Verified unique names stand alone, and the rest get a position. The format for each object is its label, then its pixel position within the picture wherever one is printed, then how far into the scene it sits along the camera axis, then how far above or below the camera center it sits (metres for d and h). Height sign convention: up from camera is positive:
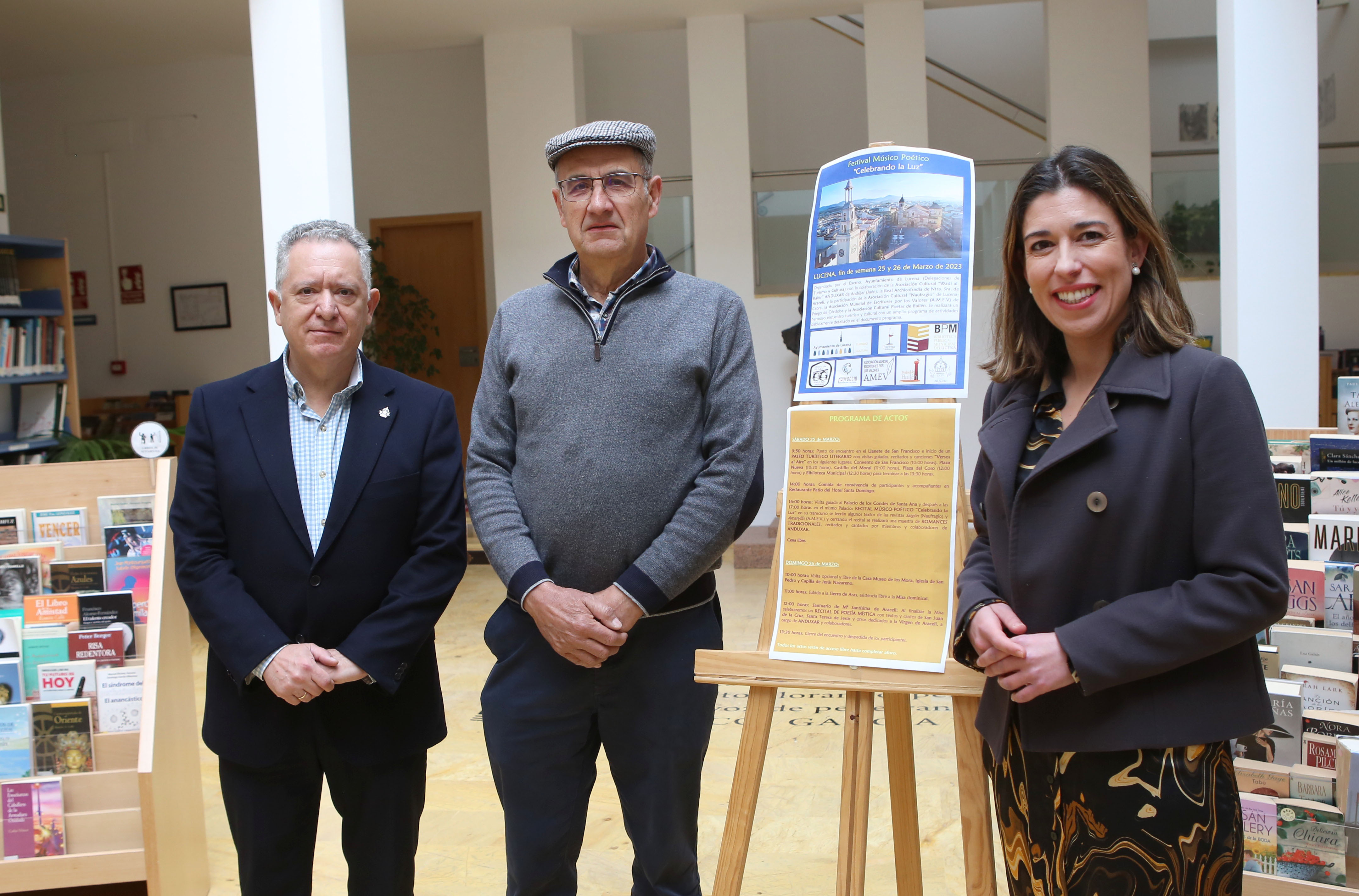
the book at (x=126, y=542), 2.58 -0.37
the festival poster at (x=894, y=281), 1.75 +0.17
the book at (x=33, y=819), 2.40 -1.01
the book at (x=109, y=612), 2.51 -0.53
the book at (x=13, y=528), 2.58 -0.32
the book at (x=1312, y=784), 1.97 -0.85
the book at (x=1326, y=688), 2.07 -0.69
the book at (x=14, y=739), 2.42 -0.82
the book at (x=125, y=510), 2.63 -0.29
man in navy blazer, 1.80 -0.34
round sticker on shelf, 2.62 -0.10
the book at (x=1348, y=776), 1.90 -0.81
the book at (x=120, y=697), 2.48 -0.74
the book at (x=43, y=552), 2.50 -0.37
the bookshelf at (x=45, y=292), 5.77 +0.68
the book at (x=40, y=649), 2.46 -0.61
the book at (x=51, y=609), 2.47 -0.51
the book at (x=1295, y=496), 2.27 -0.31
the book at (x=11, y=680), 2.44 -0.68
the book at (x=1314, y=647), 2.12 -0.62
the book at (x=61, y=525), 2.61 -0.32
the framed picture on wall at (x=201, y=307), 8.31 +0.79
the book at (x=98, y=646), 2.49 -0.62
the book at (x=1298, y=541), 2.27 -0.41
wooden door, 8.85 +1.04
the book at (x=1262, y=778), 2.01 -0.86
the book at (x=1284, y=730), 2.03 -0.76
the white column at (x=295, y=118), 4.13 +1.18
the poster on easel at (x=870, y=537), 1.67 -0.28
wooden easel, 1.60 -0.62
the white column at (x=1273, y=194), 3.78 +0.66
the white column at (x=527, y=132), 7.06 +1.86
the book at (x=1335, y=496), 2.28 -0.32
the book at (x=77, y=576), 2.53 -0.44
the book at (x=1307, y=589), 2.18 -0.51
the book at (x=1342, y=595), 2.16 -0.52
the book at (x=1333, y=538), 2.23 -0.41
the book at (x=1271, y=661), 2.12 -0.64
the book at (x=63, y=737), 2.44 -0.83
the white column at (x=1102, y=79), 6.50 +1.92
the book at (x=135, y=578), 2.57 -0.46
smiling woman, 1.25 -0.27
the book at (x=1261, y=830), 1.99 -0.95
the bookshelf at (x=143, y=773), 2.40 -0.94
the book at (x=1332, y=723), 1.98 -0.74
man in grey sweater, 1.81 -0.23
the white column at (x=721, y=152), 6.91 +1.63
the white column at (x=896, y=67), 6.68 +2.10
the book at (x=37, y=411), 5.86 -0.03
